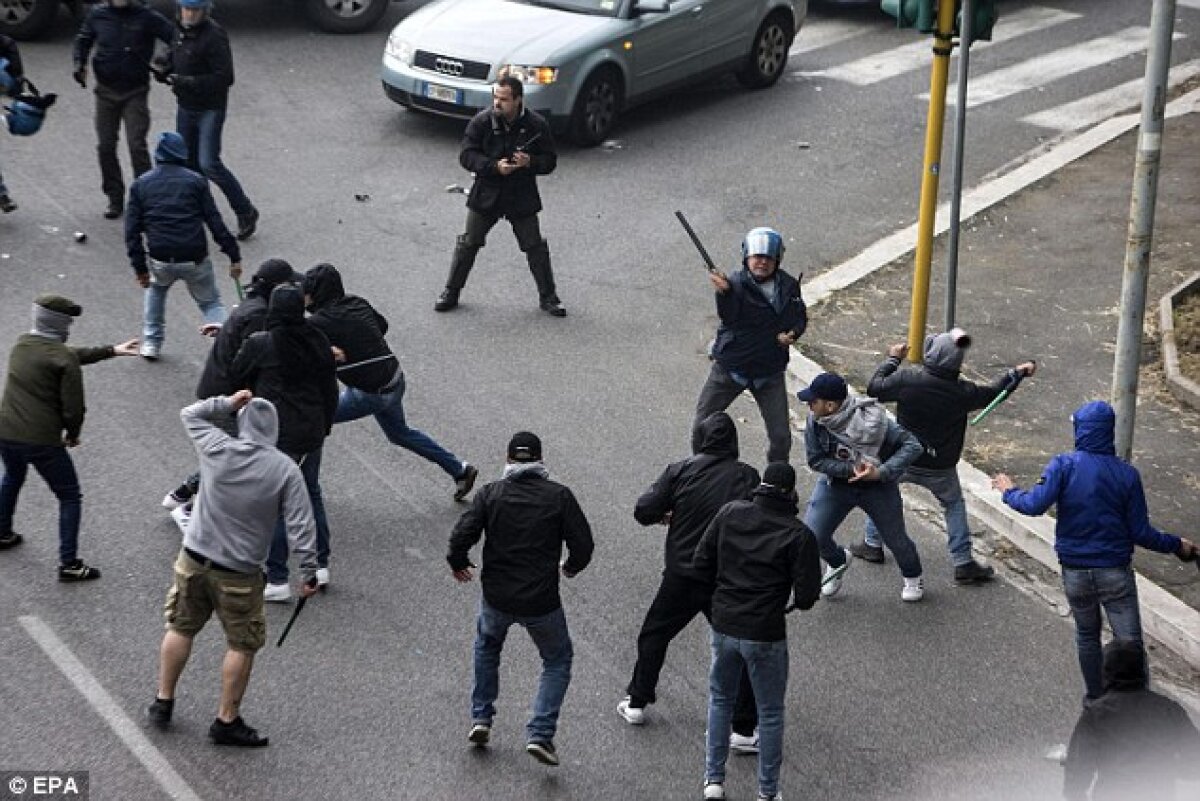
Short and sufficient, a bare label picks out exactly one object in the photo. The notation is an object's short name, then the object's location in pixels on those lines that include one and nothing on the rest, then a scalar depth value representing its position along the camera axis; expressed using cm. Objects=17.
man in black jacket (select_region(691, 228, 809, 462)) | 2048
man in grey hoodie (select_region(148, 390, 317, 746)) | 1593
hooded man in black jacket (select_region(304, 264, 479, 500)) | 1967
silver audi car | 3262
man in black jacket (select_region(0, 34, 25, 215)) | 2837
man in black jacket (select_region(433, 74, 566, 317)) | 2603
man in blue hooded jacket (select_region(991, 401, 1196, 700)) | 1689
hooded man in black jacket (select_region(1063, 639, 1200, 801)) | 1407
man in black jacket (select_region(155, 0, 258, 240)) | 2806
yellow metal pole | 2352
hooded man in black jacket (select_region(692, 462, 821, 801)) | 1536
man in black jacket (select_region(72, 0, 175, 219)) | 2806
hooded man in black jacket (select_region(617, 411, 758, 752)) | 1650
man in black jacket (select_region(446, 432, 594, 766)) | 1589
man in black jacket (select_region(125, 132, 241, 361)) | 2320
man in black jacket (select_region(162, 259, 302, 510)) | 1883
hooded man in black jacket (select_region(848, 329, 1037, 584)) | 1927
